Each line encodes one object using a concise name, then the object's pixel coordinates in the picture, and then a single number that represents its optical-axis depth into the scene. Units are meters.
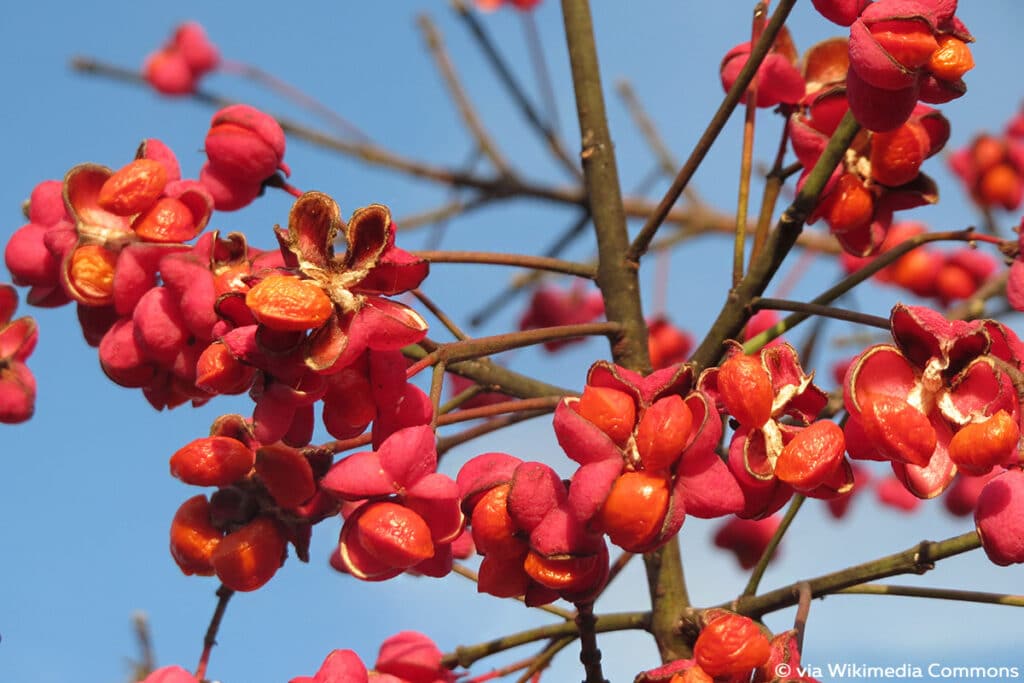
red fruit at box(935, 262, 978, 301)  2.11
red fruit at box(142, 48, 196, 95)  2.51
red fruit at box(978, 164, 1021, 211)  2.26
